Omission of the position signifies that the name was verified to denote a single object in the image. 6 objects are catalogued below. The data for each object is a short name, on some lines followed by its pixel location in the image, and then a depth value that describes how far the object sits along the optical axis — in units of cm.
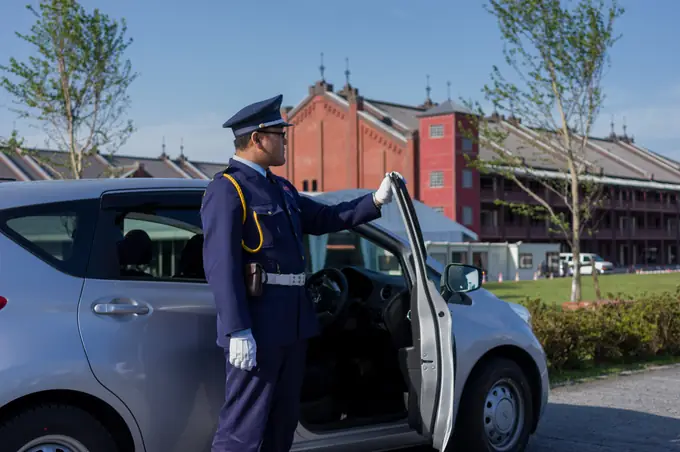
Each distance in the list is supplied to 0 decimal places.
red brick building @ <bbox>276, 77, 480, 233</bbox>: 6316
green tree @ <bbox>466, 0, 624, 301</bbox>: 2069
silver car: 374
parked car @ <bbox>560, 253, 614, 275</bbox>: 6412
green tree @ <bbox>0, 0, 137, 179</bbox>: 2059
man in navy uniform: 383
